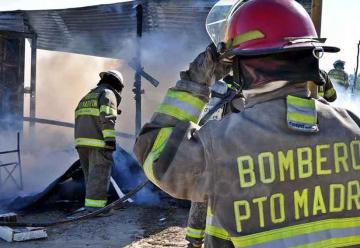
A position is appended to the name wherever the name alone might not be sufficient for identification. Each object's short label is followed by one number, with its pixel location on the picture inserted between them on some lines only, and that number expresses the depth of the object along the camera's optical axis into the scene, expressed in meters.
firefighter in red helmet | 1.39
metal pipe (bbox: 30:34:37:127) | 9.78
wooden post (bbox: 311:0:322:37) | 4.14
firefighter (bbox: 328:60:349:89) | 9.09
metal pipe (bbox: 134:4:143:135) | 8.11
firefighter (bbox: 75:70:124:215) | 6.23
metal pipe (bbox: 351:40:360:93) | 11.07
